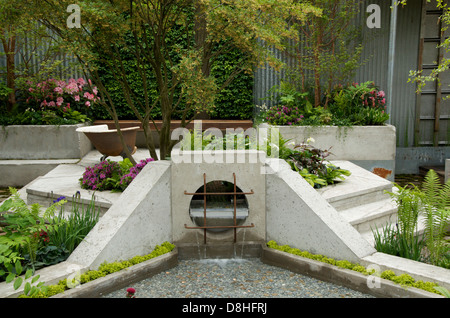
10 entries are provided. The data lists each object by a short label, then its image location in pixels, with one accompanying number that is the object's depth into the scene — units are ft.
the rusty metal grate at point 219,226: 15.48
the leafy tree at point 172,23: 16.88
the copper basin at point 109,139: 22.50
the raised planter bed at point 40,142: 27.43
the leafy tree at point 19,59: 28.40
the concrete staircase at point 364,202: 18.03
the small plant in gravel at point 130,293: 11.02
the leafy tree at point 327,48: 29.76
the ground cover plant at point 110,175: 19.02
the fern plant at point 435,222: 13.58
